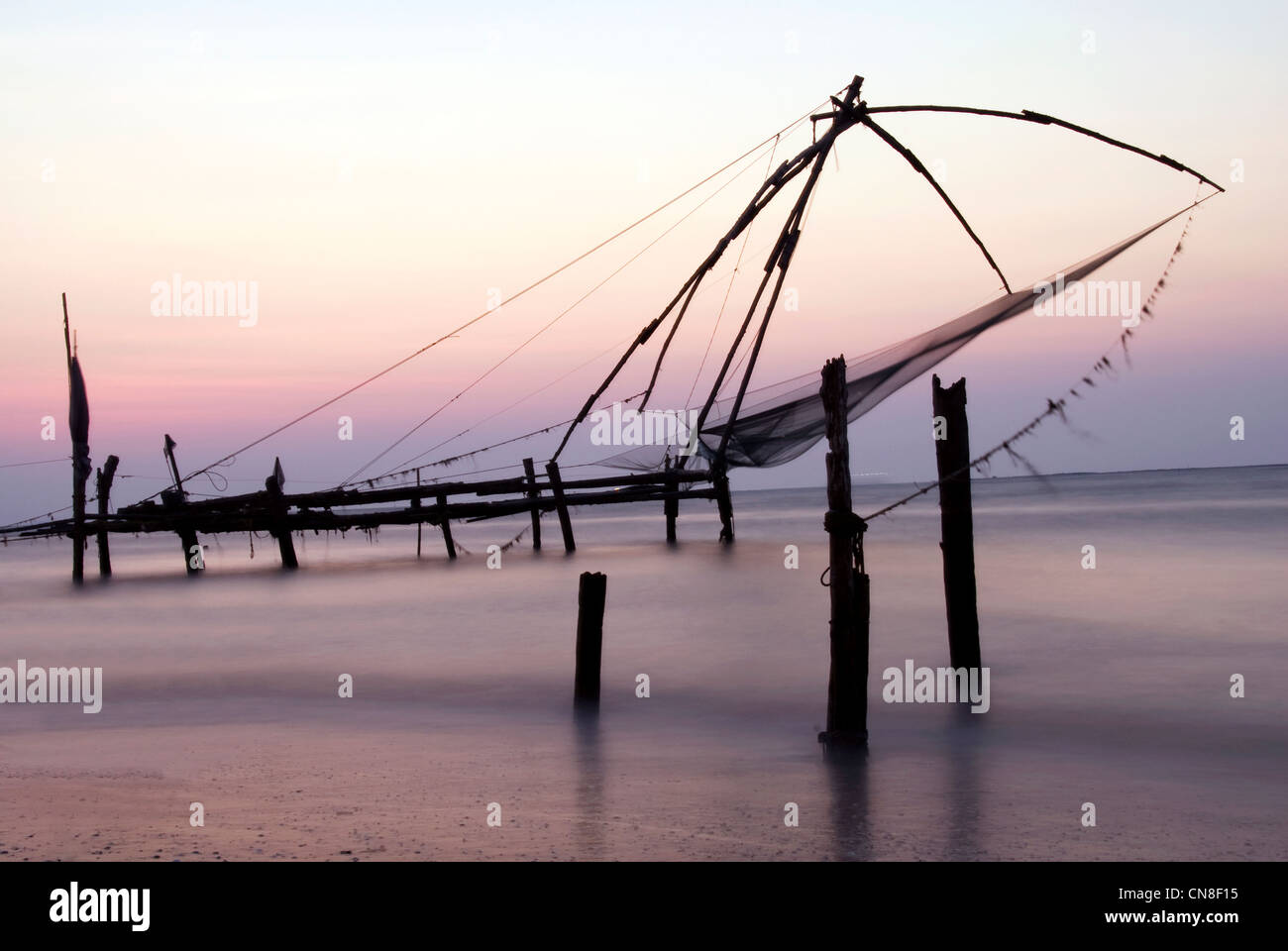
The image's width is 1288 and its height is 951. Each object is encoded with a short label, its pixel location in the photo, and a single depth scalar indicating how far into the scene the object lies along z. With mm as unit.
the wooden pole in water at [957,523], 7902
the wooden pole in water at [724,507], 23378
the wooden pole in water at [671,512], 27884
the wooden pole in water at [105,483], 22828
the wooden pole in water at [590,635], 8391
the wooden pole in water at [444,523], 21919
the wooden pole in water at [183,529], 21938
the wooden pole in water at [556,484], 21891
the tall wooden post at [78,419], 20109
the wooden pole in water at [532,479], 22438
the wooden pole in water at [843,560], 6828
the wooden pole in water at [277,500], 21297
